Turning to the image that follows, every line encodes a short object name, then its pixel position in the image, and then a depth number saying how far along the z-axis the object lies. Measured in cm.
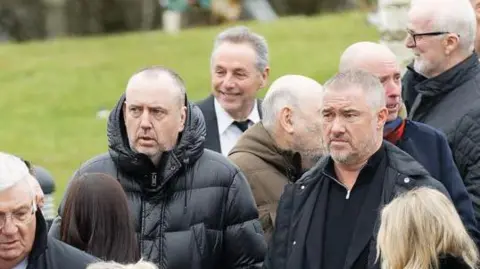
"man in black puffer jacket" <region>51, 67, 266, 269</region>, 1198
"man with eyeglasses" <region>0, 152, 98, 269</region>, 1009
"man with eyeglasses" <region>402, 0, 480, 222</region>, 1357
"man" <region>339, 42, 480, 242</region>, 1208
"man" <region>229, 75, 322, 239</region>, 1302
